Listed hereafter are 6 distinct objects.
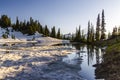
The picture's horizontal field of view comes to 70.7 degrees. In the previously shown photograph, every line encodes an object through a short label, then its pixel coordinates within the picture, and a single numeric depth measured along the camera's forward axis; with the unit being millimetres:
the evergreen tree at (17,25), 67143
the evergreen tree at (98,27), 43531
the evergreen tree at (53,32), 67887
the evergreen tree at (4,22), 66155
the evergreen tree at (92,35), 46418
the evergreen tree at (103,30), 41264
